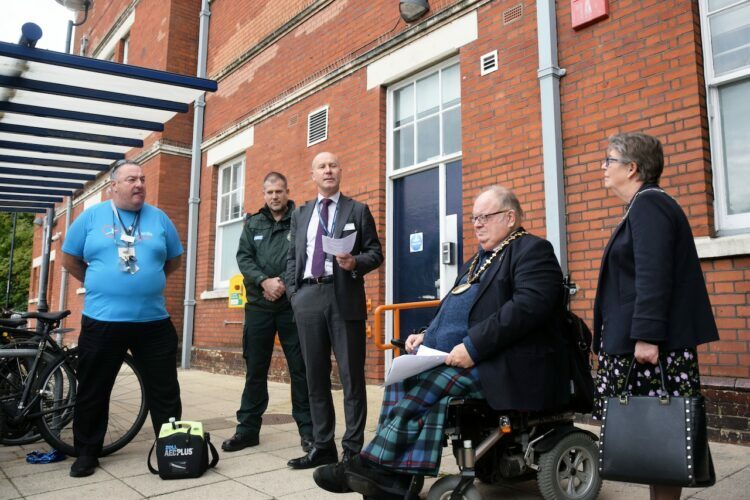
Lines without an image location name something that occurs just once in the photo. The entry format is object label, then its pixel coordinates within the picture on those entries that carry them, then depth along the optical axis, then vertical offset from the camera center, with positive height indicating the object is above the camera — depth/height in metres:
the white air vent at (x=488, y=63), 5.66 +2.40
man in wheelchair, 2.53 -0.23
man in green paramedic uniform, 4.22 +0.00
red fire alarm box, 4.84 +2.49
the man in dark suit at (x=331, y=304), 3.65 +0.07
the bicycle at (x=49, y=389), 4.10 -0.54
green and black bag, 3.48 -0.80
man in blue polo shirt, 3.81 +0.05
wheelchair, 2.54 -0.62
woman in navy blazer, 2.30 +0.10
